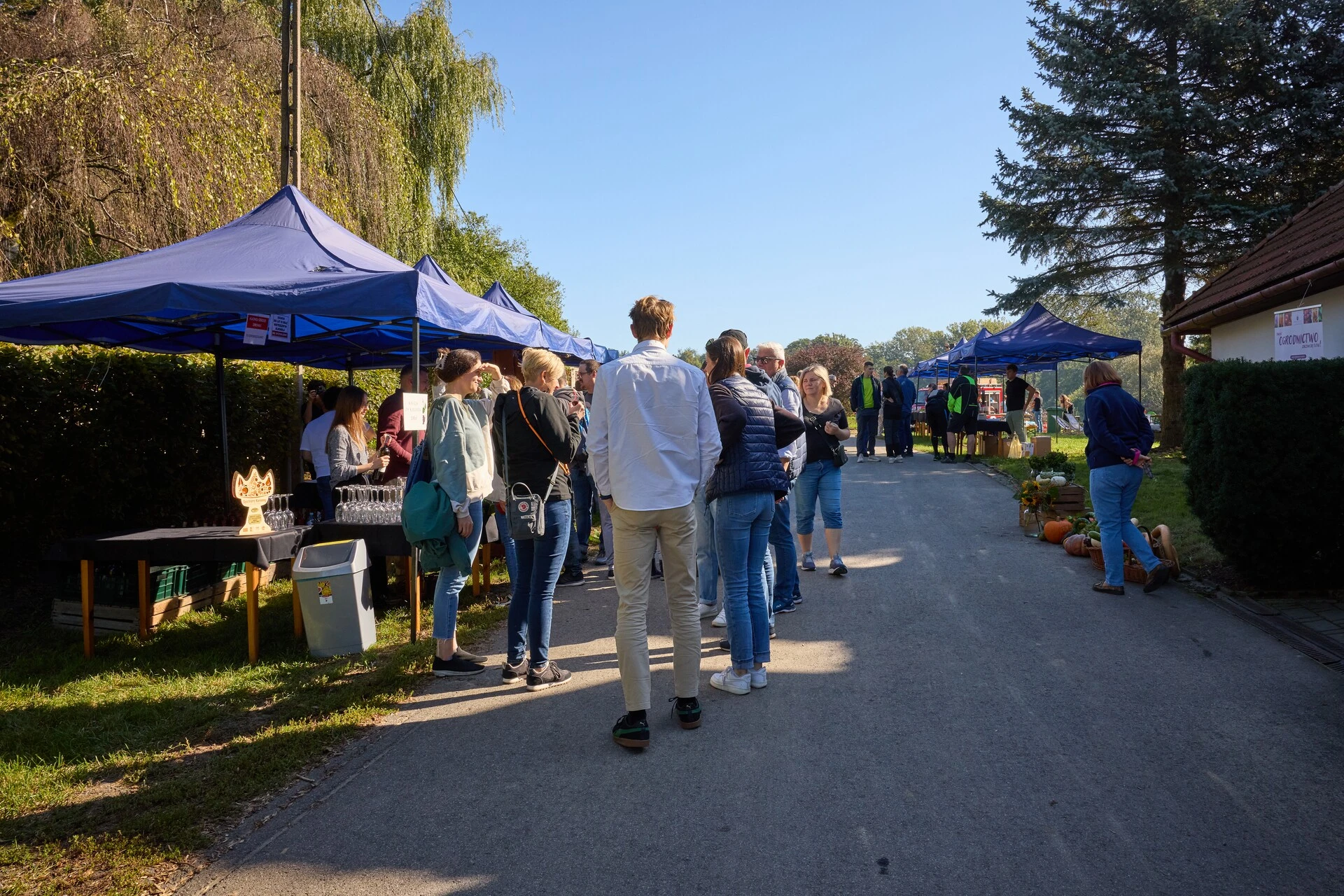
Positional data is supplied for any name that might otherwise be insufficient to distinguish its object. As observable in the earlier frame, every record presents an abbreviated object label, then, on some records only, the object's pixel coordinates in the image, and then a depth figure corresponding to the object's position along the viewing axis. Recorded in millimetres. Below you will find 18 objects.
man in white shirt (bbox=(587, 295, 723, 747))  4055
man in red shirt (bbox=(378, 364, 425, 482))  7445
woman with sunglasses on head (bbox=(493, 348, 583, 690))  4789
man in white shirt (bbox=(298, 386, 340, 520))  7562
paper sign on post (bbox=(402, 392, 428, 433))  6387
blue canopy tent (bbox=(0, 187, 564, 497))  5641
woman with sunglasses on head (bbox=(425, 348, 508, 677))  5020
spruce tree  16766
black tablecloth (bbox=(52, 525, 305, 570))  5621
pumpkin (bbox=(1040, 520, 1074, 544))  8859
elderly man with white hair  6082
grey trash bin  5527
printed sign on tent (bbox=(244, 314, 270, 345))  6957
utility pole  9867
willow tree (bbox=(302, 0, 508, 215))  17000
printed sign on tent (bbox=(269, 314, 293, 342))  7660
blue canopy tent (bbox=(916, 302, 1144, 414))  17578
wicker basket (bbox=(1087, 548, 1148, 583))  7078
